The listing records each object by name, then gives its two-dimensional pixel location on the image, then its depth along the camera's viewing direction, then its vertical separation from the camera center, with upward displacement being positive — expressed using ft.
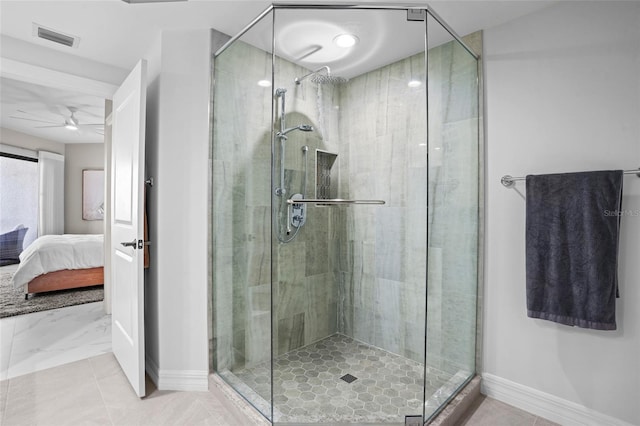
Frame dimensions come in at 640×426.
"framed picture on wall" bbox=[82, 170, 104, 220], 21.07 +0.97
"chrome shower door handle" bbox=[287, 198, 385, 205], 6.58 +0.22
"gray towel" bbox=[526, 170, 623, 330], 5.32 -0.58
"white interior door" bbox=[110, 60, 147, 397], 6.61 -0.31
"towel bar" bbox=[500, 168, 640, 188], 6.35 +0.62
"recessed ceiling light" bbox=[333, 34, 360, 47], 5.82 +3.02
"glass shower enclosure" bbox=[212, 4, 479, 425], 5.82 -0.04
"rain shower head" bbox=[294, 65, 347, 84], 6.20 +2.56
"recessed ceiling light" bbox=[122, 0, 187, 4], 5.90 +3.73
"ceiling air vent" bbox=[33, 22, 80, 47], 6.90 +3.75
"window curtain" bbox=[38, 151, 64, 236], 19.52 +0.98
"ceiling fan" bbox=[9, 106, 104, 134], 14.80 +4.29
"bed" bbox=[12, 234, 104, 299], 12.68 -2.18
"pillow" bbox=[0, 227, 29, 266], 18.44 -2.01
